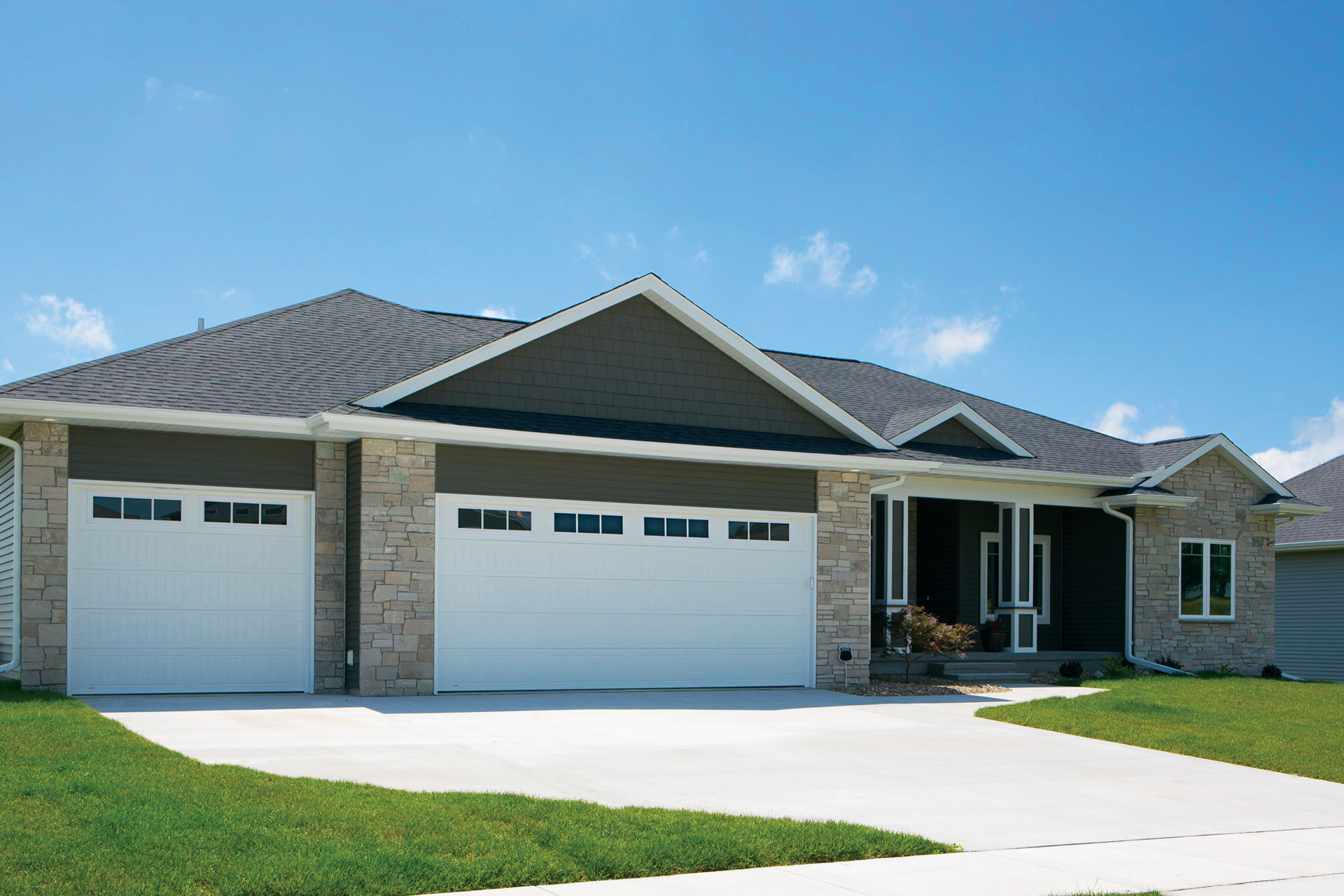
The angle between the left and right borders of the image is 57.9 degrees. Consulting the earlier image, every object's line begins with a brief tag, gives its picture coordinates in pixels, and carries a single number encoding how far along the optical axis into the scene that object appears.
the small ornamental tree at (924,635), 17.08
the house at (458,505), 12.97
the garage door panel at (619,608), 14.23
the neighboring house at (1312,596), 24.45
